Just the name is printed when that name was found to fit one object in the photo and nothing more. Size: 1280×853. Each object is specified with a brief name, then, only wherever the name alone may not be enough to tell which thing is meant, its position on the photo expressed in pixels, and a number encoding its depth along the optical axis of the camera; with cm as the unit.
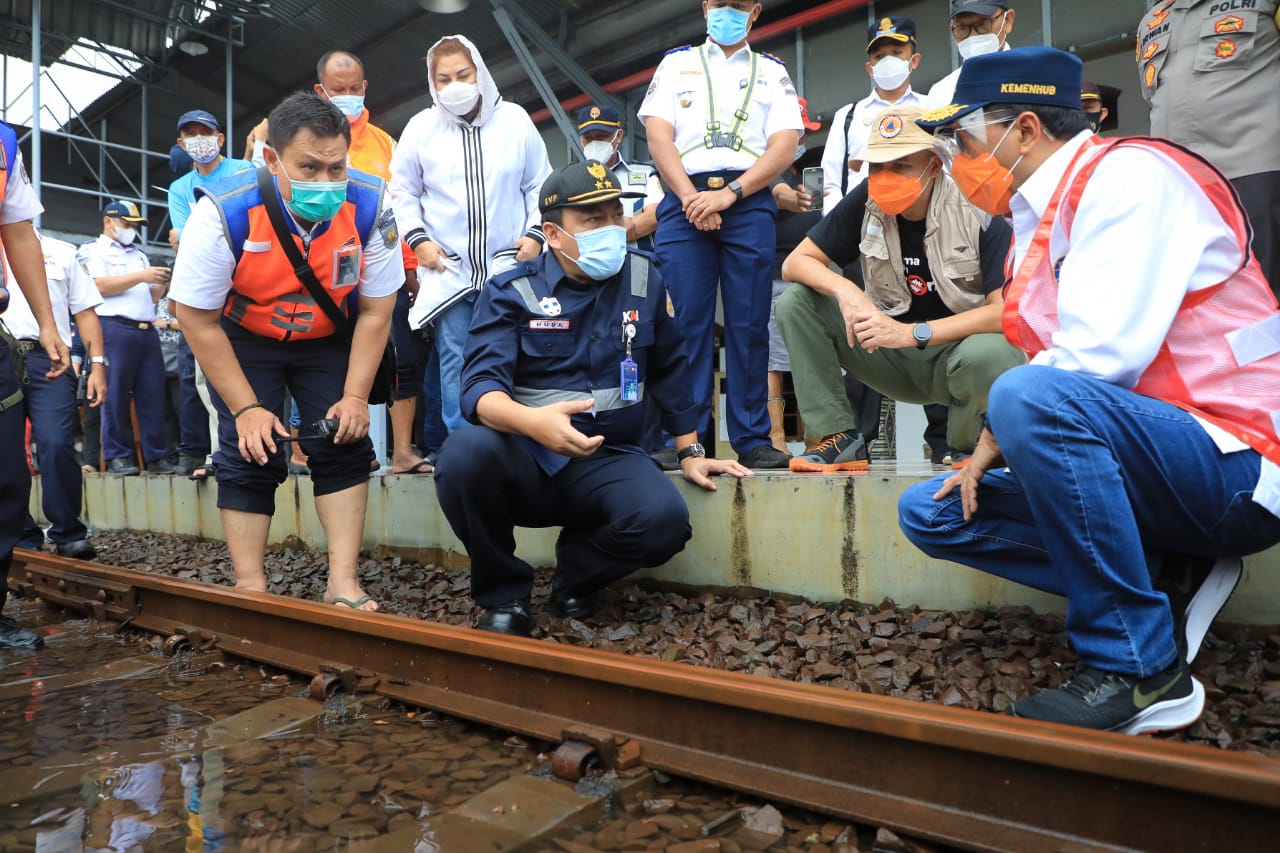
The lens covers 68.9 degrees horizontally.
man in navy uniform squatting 317
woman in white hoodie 462
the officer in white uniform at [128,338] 722
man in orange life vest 338
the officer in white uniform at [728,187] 414
